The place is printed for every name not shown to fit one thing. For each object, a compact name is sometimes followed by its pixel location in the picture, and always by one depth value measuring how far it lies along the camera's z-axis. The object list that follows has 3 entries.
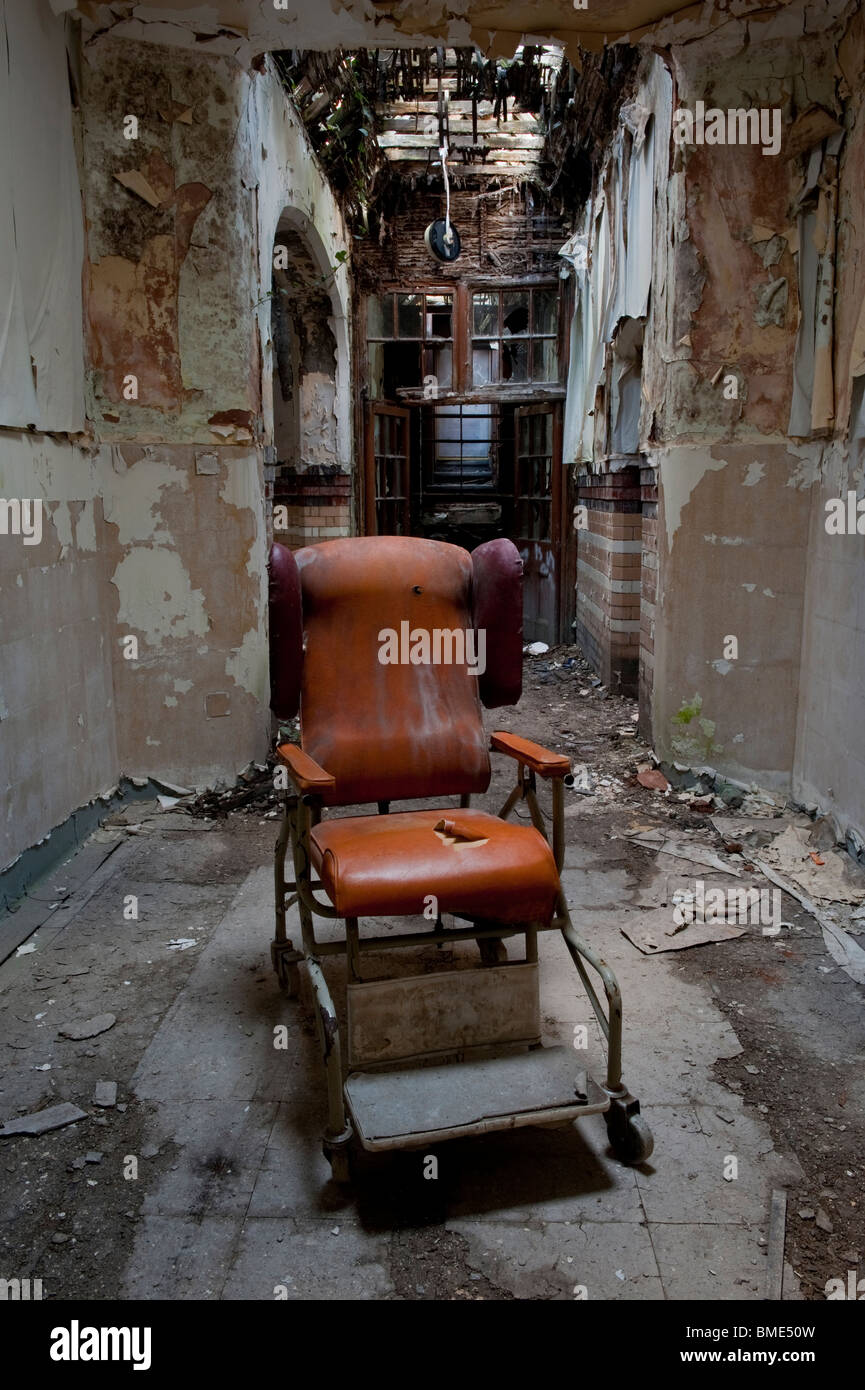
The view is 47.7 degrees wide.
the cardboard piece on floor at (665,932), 2.93
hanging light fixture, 7.38
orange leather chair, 1.95
